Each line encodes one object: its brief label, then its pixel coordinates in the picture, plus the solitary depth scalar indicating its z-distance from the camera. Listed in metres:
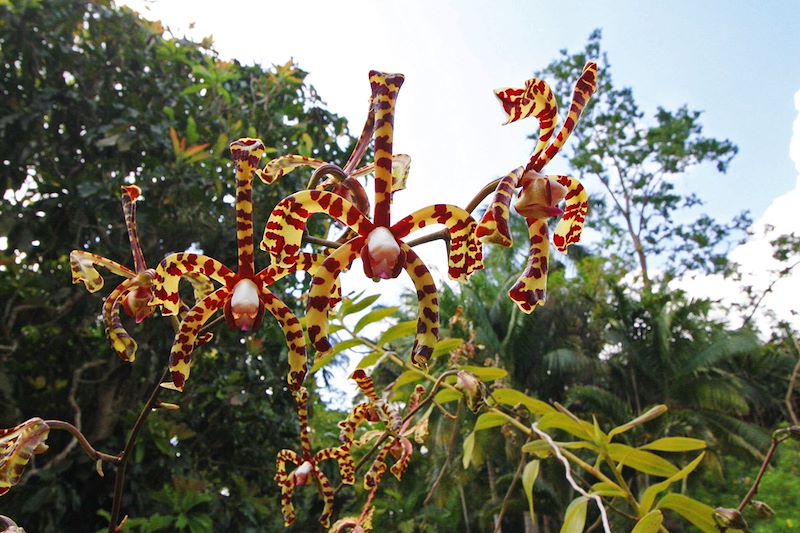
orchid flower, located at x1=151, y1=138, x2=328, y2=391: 0.17
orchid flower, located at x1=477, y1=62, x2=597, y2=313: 0.17
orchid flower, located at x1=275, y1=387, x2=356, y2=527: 0.28
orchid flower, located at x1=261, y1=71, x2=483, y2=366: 0.16
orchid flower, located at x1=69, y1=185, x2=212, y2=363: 0.20
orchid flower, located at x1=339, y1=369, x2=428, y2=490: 0.28
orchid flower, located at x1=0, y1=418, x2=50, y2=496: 0.17
